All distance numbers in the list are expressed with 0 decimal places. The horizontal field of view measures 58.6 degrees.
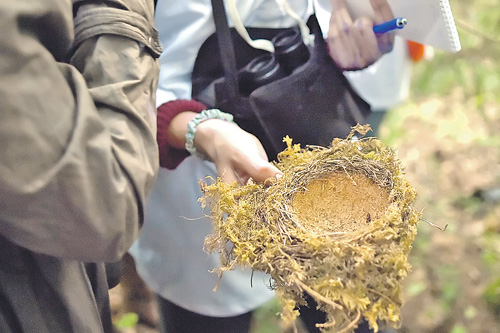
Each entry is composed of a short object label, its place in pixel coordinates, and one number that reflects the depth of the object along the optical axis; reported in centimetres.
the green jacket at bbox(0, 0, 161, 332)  48
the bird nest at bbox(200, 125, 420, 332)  62
